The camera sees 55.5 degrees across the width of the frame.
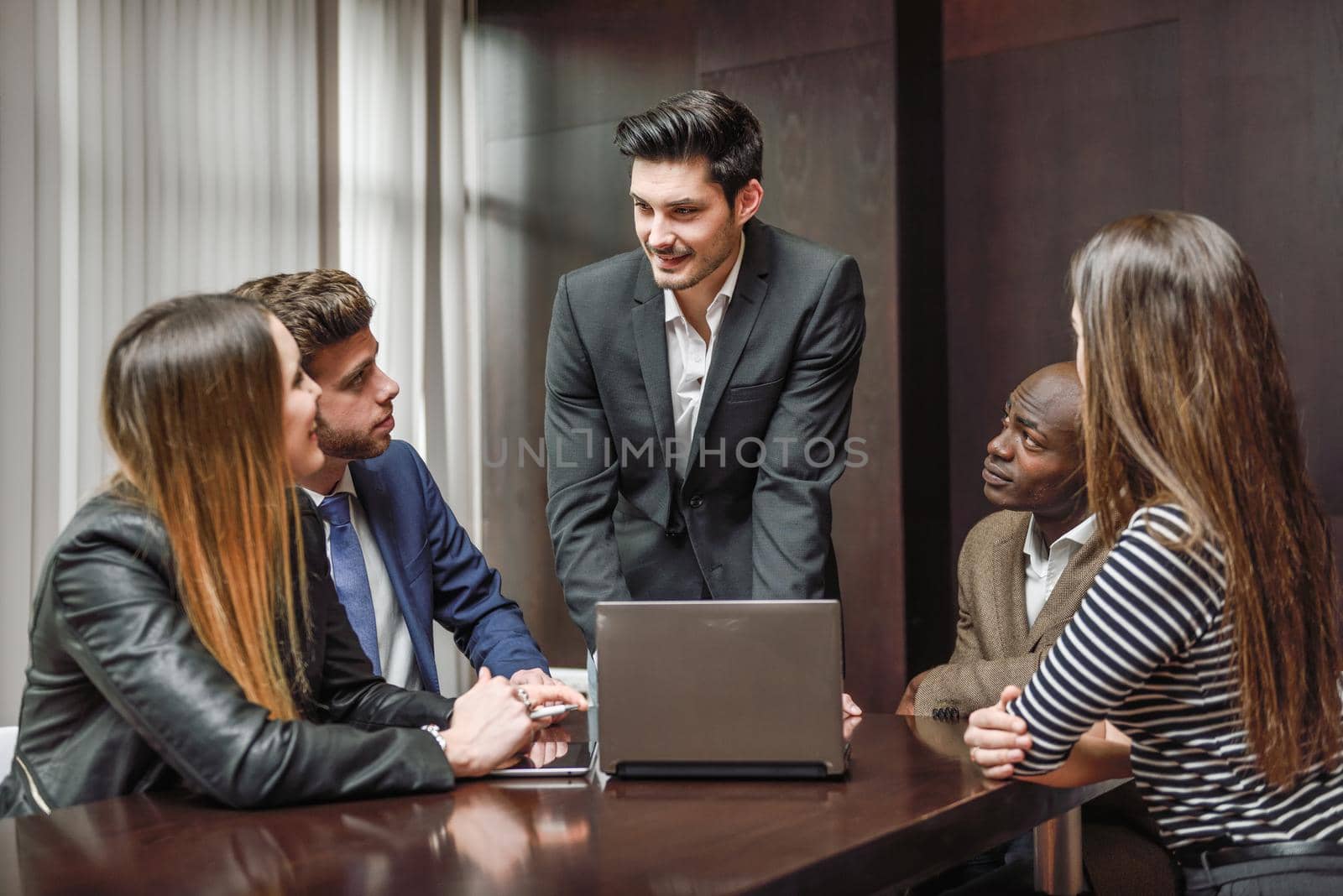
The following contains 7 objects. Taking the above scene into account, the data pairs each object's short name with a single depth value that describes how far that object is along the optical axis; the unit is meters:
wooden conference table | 1.09
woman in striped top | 1.31
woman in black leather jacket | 1.32
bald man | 2.31
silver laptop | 1.41
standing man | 2.35
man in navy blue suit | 2.20
